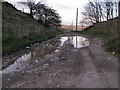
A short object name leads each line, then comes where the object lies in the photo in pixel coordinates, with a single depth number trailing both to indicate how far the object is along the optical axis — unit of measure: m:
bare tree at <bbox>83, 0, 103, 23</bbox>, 31.64
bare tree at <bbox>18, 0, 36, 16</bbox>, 23.05
